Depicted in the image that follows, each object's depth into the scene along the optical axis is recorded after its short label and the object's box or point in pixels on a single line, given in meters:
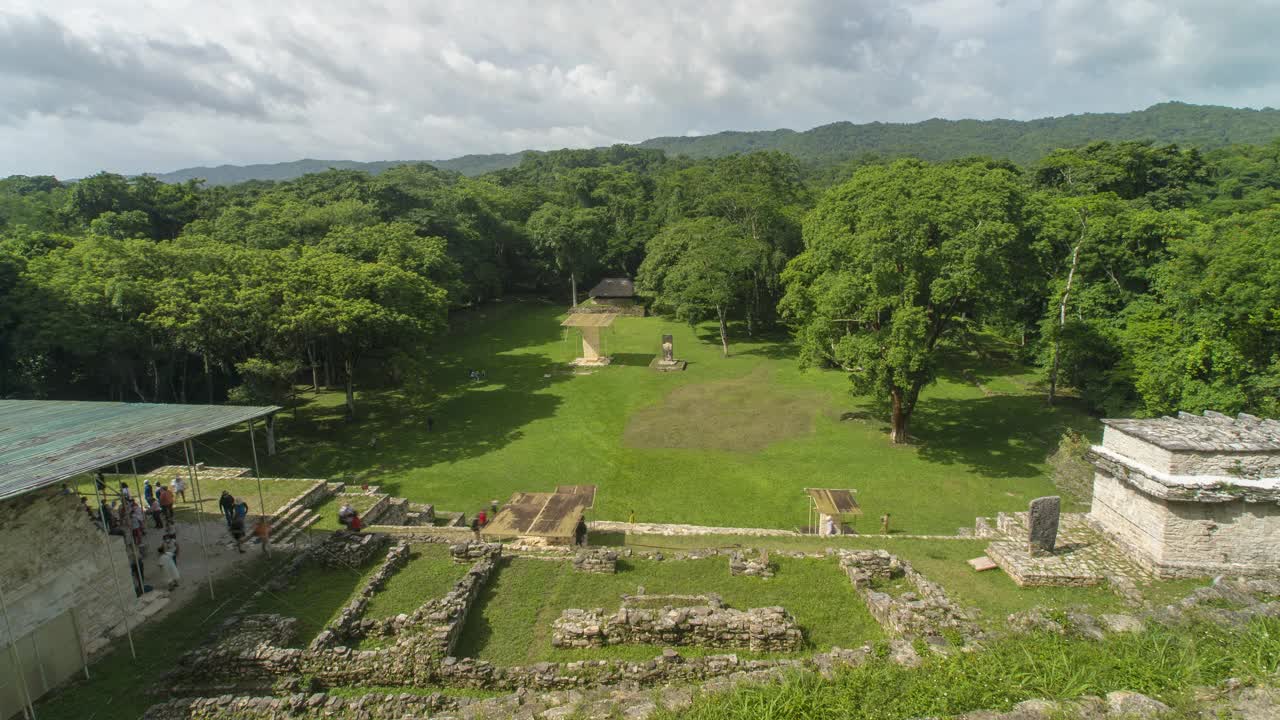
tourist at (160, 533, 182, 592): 13.88
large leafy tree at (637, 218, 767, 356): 43.44
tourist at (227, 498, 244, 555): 15.86
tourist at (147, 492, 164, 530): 16.02
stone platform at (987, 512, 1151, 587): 13.97
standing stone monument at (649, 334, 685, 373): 38.84
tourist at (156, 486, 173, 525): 16.41
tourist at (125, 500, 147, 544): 14.84
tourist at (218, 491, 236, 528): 16.75
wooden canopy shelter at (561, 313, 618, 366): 39.59
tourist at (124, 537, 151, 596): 13.48
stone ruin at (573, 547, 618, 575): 15.03
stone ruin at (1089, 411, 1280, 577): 13.64
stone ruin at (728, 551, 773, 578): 14.66
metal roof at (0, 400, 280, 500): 10.48
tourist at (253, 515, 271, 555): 15.93
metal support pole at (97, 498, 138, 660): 11.69
